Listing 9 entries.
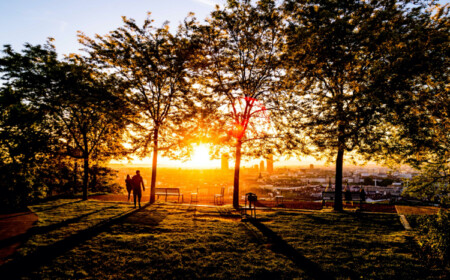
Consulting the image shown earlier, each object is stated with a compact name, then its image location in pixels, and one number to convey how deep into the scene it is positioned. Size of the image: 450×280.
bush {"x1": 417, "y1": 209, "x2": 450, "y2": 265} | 5.47
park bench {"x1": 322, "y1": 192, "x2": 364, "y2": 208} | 14.61
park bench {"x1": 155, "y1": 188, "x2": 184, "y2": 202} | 17.58
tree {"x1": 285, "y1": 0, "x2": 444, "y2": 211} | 9.91
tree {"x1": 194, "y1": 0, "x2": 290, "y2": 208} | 14.11
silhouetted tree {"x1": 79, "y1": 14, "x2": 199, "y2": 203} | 14.80
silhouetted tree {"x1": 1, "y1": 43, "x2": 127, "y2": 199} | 14.11
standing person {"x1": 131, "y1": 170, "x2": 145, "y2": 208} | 13.39
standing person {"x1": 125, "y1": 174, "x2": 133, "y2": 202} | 15.40
